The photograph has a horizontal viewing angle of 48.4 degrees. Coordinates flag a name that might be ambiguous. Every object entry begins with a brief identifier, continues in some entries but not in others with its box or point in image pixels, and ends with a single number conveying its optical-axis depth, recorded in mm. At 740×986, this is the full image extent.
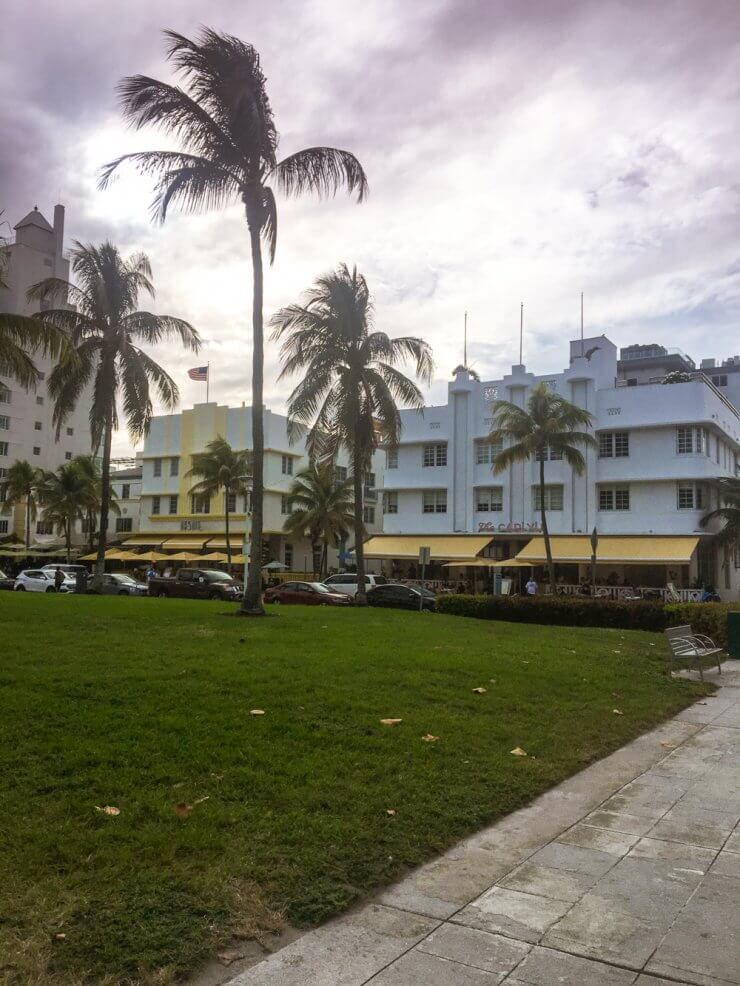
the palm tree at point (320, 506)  50438
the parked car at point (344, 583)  37281
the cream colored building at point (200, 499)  58281
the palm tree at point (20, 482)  64188
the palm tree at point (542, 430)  37281
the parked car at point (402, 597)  31422
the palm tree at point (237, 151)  18844
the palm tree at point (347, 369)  28141
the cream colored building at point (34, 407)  80000
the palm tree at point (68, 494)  57125
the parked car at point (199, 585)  35544
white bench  14086
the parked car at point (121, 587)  38562
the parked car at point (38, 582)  41094
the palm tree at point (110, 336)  29188
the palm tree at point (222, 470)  52094
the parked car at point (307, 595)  32512
